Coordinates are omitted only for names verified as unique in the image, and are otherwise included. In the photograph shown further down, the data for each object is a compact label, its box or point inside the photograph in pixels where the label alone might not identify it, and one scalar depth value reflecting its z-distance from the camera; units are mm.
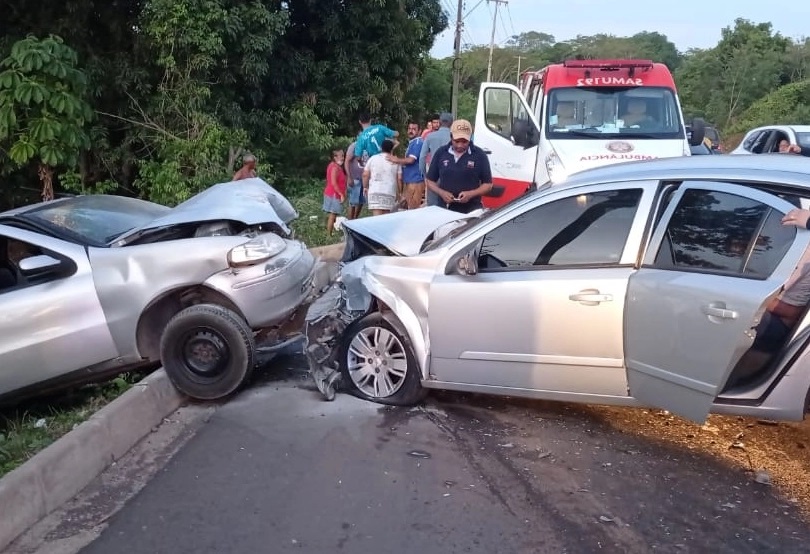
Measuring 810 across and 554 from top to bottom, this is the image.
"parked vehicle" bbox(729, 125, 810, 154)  13172
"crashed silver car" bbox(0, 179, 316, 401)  5363
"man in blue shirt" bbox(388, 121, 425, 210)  10922
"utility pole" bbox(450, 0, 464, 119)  33906
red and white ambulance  9695
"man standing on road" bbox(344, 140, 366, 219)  11680
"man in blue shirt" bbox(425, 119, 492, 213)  7895
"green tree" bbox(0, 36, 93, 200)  9008
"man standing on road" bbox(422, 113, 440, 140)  13992
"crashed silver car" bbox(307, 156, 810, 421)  4074
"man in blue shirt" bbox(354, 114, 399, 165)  11367
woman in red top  11383
